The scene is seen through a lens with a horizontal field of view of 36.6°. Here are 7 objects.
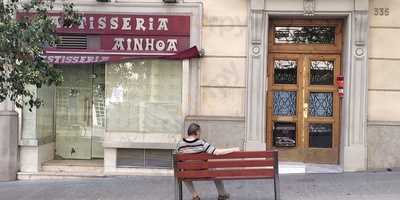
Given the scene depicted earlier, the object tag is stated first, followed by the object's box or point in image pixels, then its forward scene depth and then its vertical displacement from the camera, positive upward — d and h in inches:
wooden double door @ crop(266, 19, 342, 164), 451.8 +9.1
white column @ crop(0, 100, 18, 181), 441.4 -31.5
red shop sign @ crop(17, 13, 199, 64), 439.5 +46.4
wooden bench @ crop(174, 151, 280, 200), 317.1 -34.3
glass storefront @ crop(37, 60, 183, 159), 447.2 +2.7
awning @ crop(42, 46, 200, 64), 439.2 +32.4
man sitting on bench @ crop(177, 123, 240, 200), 324.2 -24.4
